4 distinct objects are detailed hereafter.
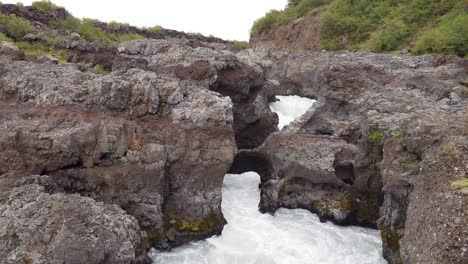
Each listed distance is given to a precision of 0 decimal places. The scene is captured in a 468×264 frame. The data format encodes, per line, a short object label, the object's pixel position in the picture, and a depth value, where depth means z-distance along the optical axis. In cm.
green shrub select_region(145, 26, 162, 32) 5728
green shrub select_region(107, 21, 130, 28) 5314
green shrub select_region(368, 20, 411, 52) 4266
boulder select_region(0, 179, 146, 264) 1184
